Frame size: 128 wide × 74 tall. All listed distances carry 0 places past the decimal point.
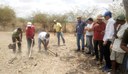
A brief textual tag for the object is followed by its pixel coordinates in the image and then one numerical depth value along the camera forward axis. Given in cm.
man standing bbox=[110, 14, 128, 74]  274
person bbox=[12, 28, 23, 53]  619
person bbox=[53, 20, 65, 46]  696
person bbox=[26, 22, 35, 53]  598
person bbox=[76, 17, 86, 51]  530
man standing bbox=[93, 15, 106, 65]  401
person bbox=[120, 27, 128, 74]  223
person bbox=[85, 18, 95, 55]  476
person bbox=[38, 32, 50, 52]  588
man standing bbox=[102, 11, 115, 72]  342
